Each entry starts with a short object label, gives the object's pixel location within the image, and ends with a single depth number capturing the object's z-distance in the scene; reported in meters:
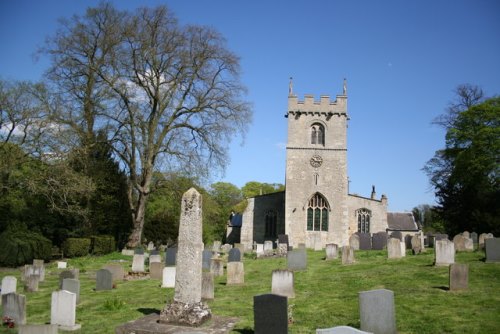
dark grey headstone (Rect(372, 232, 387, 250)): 23.03
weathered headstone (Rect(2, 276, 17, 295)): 11.32
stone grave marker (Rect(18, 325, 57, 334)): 6.79
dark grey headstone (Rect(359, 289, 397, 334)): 7.46
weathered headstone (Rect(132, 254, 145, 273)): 17.23
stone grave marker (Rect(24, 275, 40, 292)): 13.51
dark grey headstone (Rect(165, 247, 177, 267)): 17.64
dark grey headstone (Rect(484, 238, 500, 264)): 13.38
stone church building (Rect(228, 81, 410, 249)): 30.88
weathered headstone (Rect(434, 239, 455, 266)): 13.31
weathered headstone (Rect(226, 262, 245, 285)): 13.29
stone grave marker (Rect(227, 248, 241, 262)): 17.38
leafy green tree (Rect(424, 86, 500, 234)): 28.91
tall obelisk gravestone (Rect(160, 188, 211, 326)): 8.03
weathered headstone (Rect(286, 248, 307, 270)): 15.71
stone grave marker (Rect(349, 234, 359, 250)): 23.20
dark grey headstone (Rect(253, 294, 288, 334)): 7.20
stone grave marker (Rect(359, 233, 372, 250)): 23.16
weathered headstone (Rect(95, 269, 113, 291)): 13.45
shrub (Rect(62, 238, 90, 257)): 24.67
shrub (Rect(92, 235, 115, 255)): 26.61
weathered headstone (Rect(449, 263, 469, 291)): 10.03
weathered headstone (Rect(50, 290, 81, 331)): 8.88
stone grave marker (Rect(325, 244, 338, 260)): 18.95
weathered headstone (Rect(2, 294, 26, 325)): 8.95
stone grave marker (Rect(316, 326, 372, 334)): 5.47
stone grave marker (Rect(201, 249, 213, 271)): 17.19
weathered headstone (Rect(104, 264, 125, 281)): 15.41
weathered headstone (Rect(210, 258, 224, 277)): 15.06
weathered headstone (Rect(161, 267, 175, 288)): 13.41
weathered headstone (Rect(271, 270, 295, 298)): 10.50
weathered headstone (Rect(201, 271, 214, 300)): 10.92
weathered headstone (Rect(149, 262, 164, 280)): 15.70
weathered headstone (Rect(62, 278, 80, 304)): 11.10
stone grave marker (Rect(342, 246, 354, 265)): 16.56
